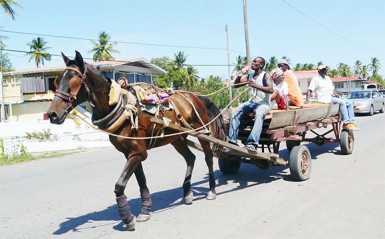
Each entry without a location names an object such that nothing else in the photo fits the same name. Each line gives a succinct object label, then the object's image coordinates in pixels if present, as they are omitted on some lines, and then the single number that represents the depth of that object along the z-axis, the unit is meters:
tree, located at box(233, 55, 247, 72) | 68.53
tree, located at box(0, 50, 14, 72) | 72.48
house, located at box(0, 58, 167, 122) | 30.55
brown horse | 4.26
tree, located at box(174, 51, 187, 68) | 66.31
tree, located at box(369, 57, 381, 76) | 118.69
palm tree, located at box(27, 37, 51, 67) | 56.89
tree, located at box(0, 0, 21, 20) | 26.60
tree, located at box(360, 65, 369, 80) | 109.81
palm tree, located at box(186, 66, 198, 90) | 53.63
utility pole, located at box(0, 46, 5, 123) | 32.14
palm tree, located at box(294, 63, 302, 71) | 93.19
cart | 6.32
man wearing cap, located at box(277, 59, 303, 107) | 8.41
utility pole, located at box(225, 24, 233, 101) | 38.48
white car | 23.78
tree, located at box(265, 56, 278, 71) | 72.40
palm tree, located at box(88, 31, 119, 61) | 54.58
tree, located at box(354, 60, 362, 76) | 109.38
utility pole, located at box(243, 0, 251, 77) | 22.52
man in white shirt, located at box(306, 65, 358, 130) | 9.37
